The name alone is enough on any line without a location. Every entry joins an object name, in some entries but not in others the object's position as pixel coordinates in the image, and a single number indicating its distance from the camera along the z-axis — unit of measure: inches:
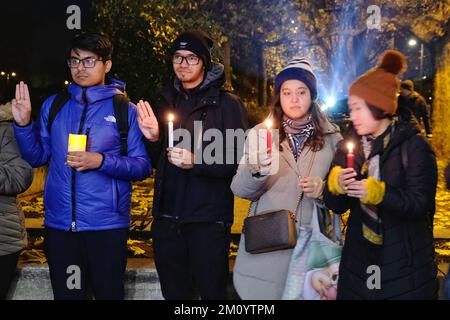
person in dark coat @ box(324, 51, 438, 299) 124.5
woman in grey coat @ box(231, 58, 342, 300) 139.4
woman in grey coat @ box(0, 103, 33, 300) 154.7
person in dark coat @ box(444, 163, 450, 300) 136.1
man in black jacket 151.7
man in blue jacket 153.7
